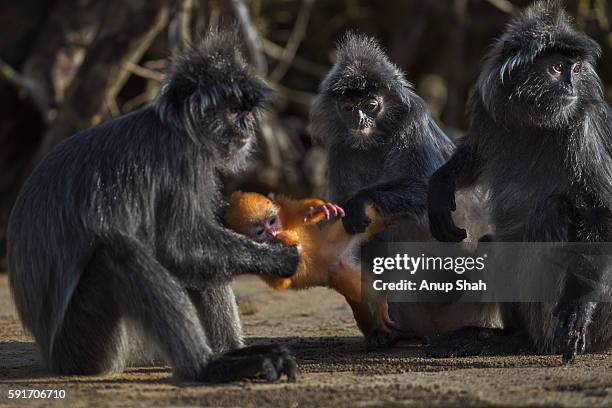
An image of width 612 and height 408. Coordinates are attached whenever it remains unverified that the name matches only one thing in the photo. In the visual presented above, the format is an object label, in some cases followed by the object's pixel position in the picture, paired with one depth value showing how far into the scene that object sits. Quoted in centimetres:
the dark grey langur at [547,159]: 507
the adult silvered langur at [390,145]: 573
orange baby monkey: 500
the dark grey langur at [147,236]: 425
